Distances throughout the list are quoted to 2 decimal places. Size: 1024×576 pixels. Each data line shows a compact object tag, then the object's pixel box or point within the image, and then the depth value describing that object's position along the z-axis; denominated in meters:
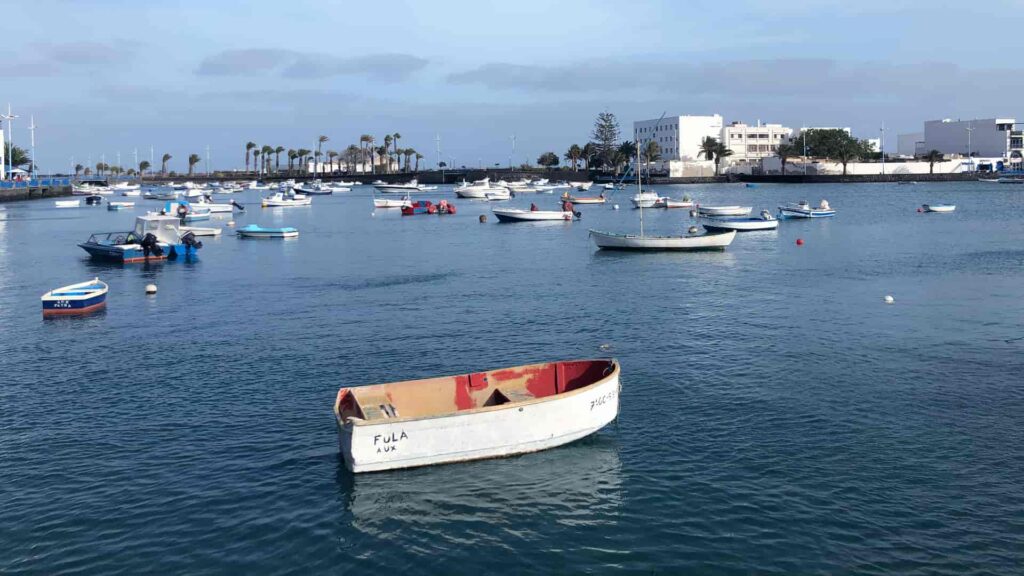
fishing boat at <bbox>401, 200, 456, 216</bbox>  129.25
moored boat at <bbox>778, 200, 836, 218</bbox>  104.00
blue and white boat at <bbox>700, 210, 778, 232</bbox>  83.08
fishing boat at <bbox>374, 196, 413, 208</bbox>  139.12
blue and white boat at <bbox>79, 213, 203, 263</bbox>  63.09
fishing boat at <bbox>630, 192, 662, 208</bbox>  135.25
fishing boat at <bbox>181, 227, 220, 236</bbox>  87.52
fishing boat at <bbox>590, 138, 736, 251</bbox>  66.31
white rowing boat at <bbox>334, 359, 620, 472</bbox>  20.11
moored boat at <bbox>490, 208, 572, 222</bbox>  104.81
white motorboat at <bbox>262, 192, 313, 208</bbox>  152.00
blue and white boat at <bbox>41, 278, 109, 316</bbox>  41.47
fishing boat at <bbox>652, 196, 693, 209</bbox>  131.54
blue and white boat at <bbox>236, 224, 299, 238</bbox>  87.31
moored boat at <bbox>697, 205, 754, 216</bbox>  105.81
